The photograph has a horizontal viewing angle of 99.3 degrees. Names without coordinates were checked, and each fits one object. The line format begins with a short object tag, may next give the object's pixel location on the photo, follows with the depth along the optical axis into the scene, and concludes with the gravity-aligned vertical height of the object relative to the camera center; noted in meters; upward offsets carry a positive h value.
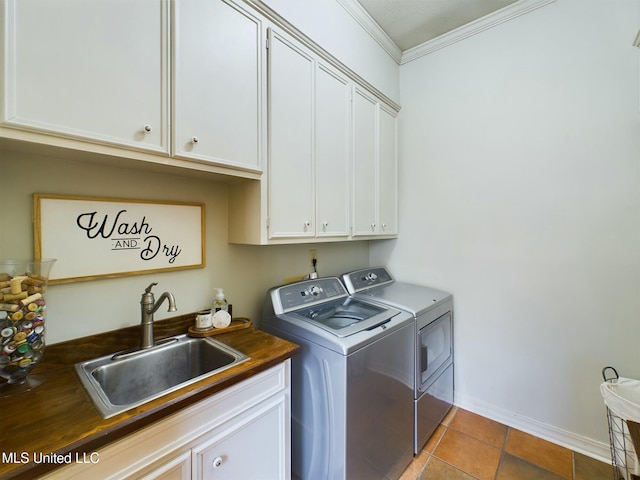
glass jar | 0.80 -0.23
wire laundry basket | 1.31 -0.88
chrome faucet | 1.12 -0.29
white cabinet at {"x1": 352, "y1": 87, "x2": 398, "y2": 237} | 1.90 +0.56
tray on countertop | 1.27 -0.42
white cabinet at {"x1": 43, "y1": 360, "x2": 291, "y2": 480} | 0.71 -0.63
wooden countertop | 0.61 -0.46
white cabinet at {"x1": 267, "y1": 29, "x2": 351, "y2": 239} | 1.36 +0.54
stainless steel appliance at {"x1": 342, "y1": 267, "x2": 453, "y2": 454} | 1.67 -0.65
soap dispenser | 1.39 -0.31
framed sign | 0.99 +0.03
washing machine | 1.21 -0.71
